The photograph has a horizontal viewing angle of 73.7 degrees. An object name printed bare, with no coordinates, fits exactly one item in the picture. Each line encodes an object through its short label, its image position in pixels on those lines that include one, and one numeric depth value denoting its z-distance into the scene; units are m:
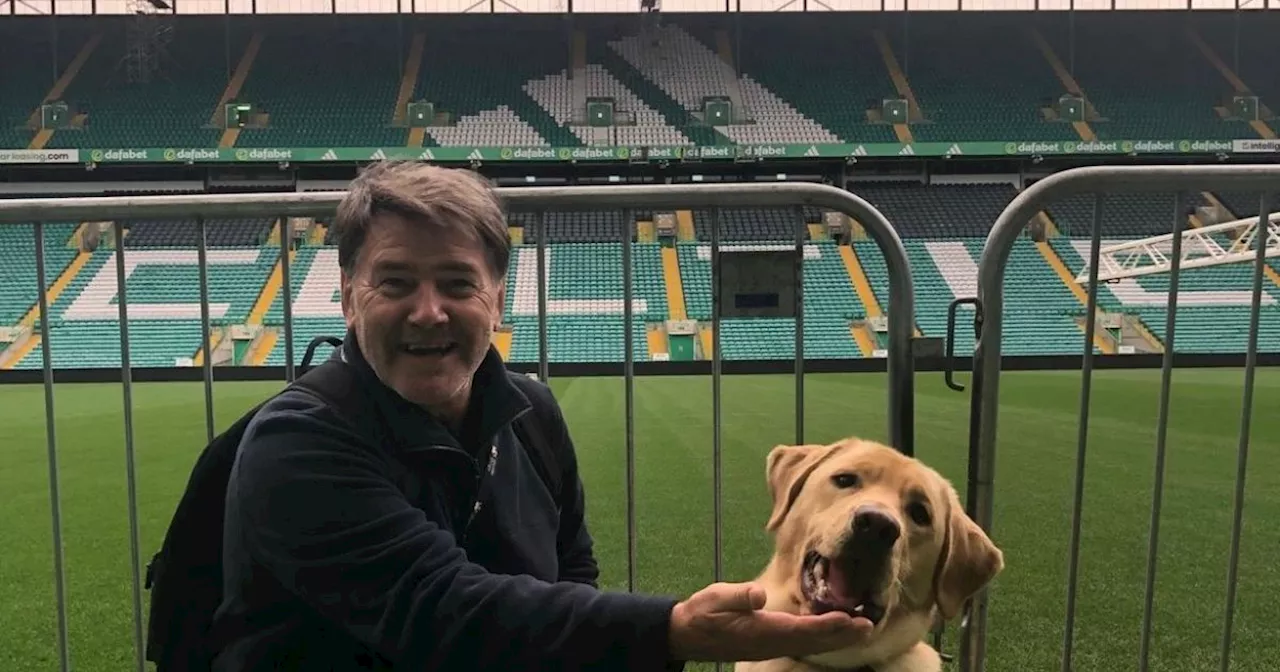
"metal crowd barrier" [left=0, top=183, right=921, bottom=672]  2.12
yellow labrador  1.73
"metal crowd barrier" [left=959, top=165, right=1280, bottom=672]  2.11
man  1.27
